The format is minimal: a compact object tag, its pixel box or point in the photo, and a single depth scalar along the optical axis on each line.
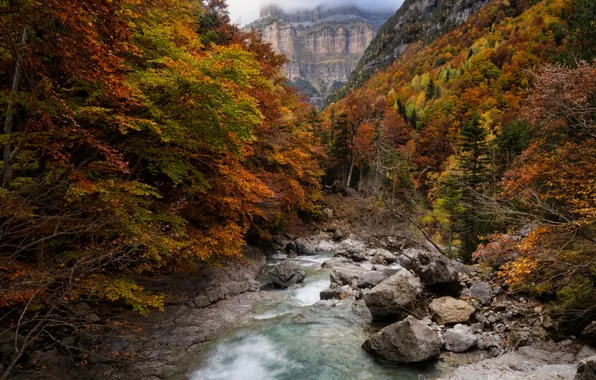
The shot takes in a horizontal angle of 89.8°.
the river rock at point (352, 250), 19.56
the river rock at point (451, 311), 9.27
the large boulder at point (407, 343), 7.51
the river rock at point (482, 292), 10.10
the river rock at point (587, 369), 4.82
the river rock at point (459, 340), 7.96
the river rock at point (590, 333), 7.10
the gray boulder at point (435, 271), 10.79
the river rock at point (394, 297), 9.82
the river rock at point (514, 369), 6.00
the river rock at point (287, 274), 14.26
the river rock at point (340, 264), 17.33
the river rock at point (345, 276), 13.88
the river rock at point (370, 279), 13.27
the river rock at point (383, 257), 19.10
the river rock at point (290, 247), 22.29
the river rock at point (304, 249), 22.03
